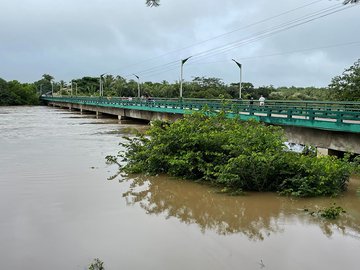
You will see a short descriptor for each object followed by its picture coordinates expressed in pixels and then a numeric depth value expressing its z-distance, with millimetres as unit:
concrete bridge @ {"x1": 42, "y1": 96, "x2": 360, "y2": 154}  15344
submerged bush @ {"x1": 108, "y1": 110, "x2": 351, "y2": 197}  11227
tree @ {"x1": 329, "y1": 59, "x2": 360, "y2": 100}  32500
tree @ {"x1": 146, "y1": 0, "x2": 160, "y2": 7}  4875
